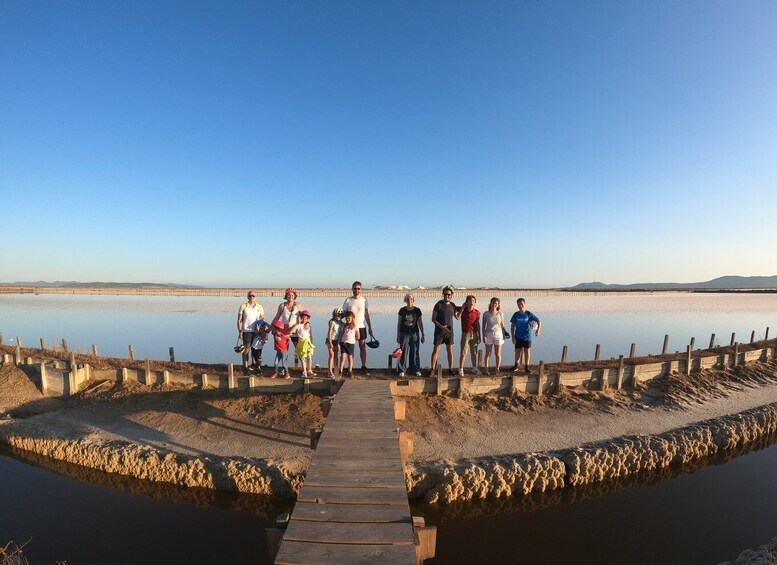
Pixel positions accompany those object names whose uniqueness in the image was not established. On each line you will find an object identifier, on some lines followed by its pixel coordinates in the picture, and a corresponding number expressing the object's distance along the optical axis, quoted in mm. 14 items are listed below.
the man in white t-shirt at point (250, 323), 9164
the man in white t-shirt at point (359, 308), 8664
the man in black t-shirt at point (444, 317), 8789
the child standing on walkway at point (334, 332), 8594
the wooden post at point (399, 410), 7105
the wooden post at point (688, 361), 11789
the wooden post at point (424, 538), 3588
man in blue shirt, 9617
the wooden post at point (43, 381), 10273
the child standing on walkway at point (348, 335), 8570
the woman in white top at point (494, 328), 9258
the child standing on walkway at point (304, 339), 8686
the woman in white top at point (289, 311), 8617
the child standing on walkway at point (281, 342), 8633
